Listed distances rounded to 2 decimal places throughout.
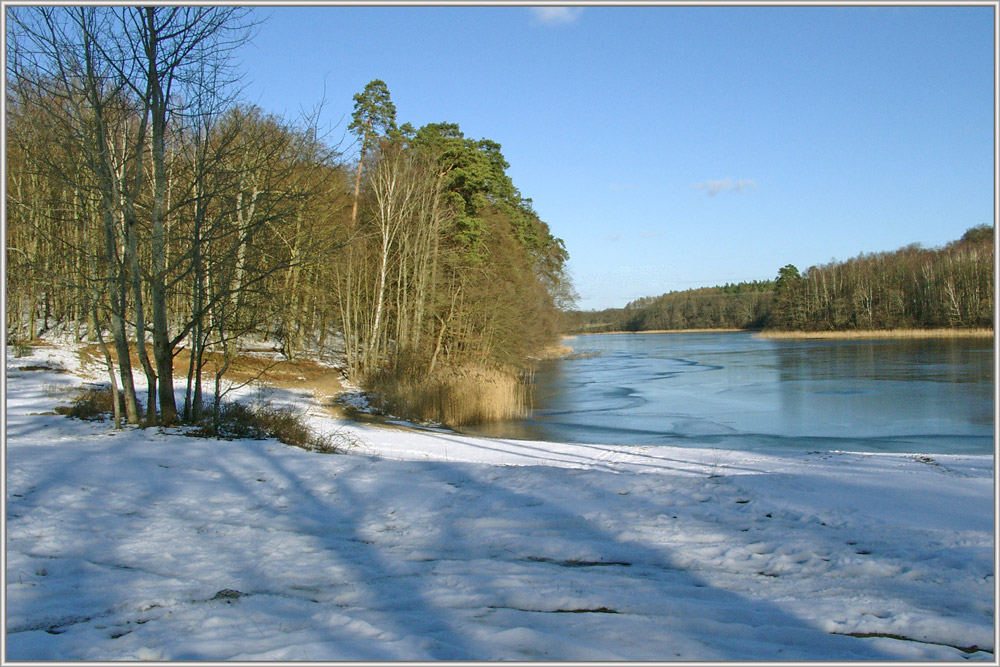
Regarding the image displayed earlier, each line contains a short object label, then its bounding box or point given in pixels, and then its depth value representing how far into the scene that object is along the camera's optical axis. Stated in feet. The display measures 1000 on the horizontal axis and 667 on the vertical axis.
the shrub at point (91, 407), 31.12
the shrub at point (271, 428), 30.25
